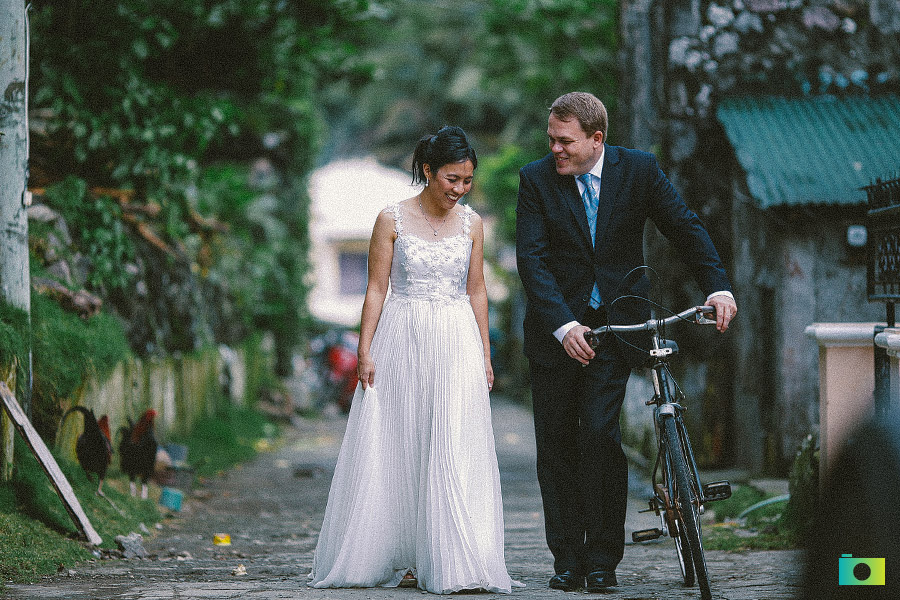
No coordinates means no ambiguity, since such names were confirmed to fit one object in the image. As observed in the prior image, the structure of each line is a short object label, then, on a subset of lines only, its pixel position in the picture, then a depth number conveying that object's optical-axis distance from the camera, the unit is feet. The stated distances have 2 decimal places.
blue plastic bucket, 56.03
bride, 34.83
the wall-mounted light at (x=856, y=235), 60.39
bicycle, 31.24
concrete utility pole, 42.83
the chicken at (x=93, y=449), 47.42
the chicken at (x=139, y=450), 52.13
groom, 34.12
